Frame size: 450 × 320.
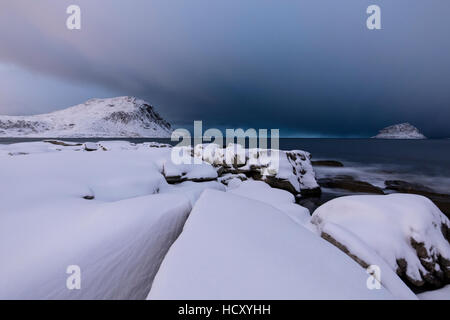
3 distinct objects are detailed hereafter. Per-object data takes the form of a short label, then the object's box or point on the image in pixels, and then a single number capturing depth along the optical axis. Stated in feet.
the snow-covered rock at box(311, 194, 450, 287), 11.93
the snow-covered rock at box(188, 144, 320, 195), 43.39
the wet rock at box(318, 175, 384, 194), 48.73
